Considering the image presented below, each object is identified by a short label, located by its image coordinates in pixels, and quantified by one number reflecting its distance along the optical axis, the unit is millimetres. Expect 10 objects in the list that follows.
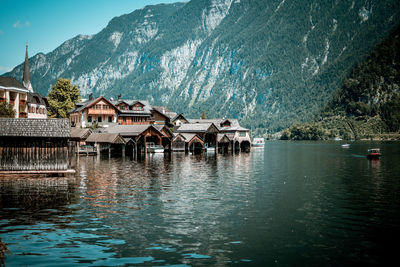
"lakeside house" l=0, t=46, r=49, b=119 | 82938
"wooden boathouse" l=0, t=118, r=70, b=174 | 45188
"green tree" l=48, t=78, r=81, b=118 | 125850
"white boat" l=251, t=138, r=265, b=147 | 176500
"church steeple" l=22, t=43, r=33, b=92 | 118962
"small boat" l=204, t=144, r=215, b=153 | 127338
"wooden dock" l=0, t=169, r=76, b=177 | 44906
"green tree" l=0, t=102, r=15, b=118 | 69244
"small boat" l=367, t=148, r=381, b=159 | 89688
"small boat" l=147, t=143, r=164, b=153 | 108688
